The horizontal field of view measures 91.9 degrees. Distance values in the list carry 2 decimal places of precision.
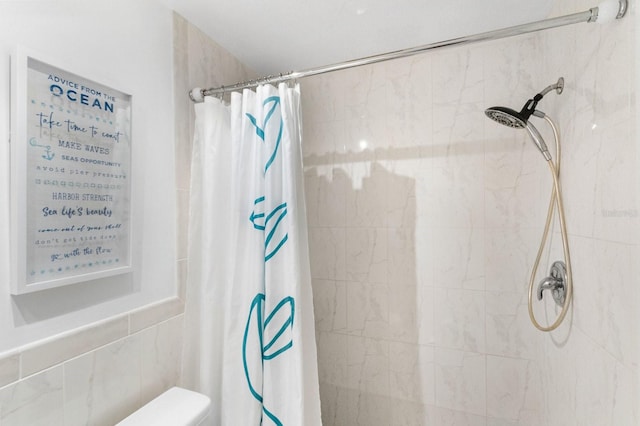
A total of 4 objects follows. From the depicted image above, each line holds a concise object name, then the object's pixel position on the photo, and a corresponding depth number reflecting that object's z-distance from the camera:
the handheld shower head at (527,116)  1.15
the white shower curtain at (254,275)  1.14
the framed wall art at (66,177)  0.79
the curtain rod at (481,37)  0.83
